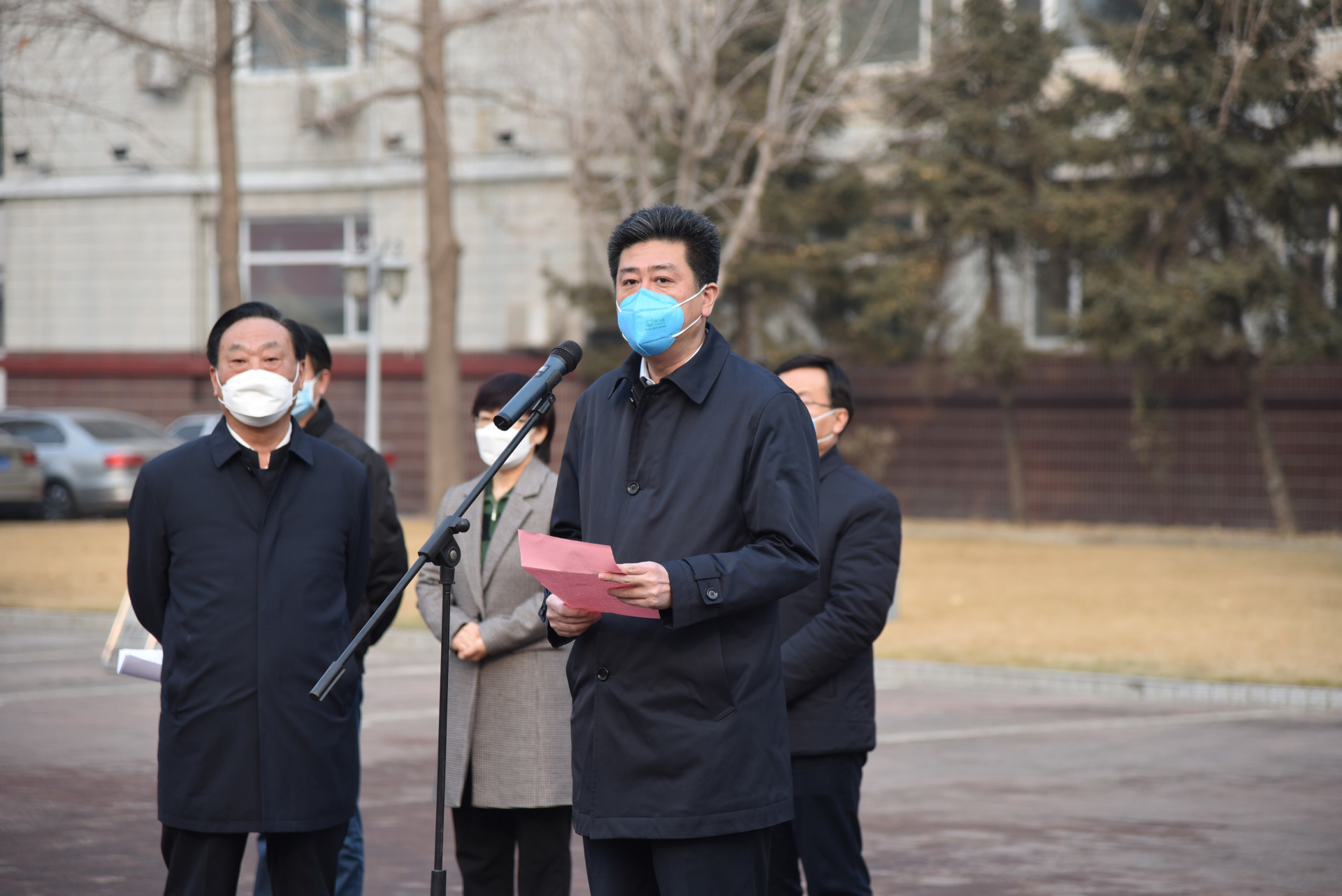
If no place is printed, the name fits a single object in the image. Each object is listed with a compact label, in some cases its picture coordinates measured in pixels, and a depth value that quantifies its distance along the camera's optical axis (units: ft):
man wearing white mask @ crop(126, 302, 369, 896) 27.37
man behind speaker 31.50
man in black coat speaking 22.44
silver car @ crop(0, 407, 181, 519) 166.50
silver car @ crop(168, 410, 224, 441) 174.81
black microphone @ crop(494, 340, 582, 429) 25.34
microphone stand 25.26
